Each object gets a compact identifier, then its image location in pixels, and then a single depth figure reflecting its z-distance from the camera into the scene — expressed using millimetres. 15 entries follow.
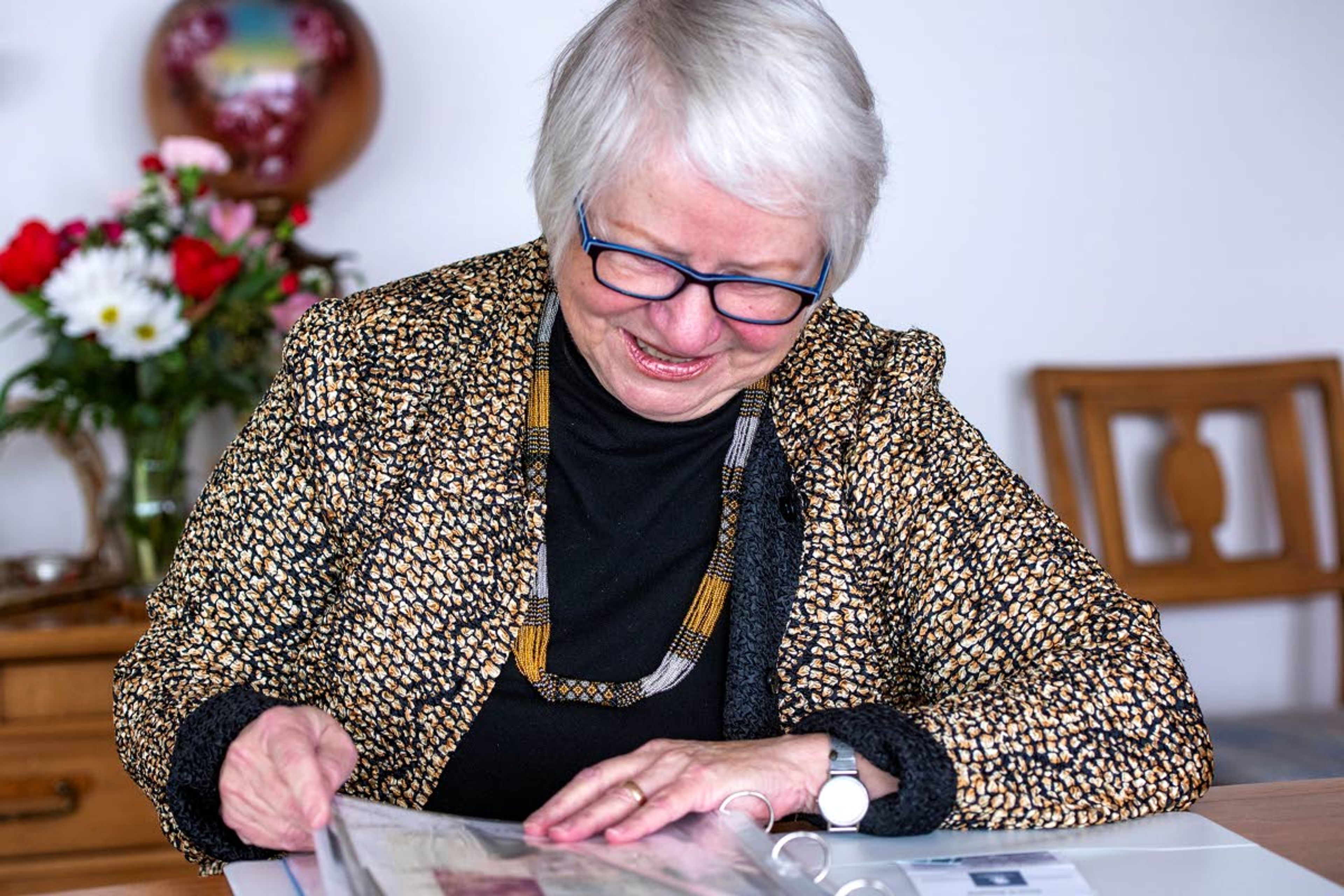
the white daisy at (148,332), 1925
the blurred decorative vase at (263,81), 2053
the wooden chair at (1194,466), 2432
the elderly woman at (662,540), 1061
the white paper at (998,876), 901
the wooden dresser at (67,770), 1863
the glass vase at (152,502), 2027
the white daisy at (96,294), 1920
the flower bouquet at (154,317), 1933
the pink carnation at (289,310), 2059
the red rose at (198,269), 1935
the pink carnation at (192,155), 2010
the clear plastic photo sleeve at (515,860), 823
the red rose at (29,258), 1930
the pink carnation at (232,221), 2059
